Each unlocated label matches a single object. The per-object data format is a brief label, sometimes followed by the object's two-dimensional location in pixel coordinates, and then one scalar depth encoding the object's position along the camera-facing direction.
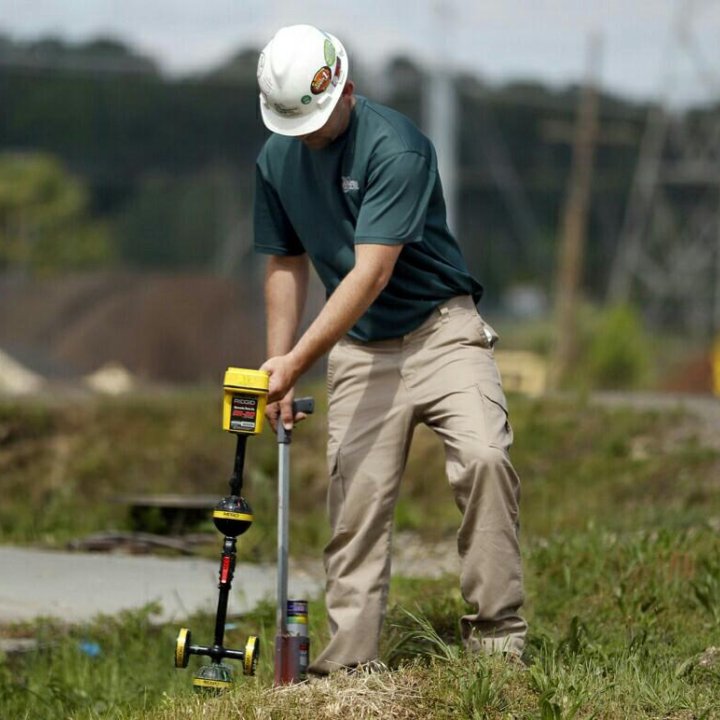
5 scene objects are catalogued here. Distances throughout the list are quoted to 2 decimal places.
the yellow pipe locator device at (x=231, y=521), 10.04
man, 10.46
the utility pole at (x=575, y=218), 73.06
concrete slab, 14.65
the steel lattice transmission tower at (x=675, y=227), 78.56
